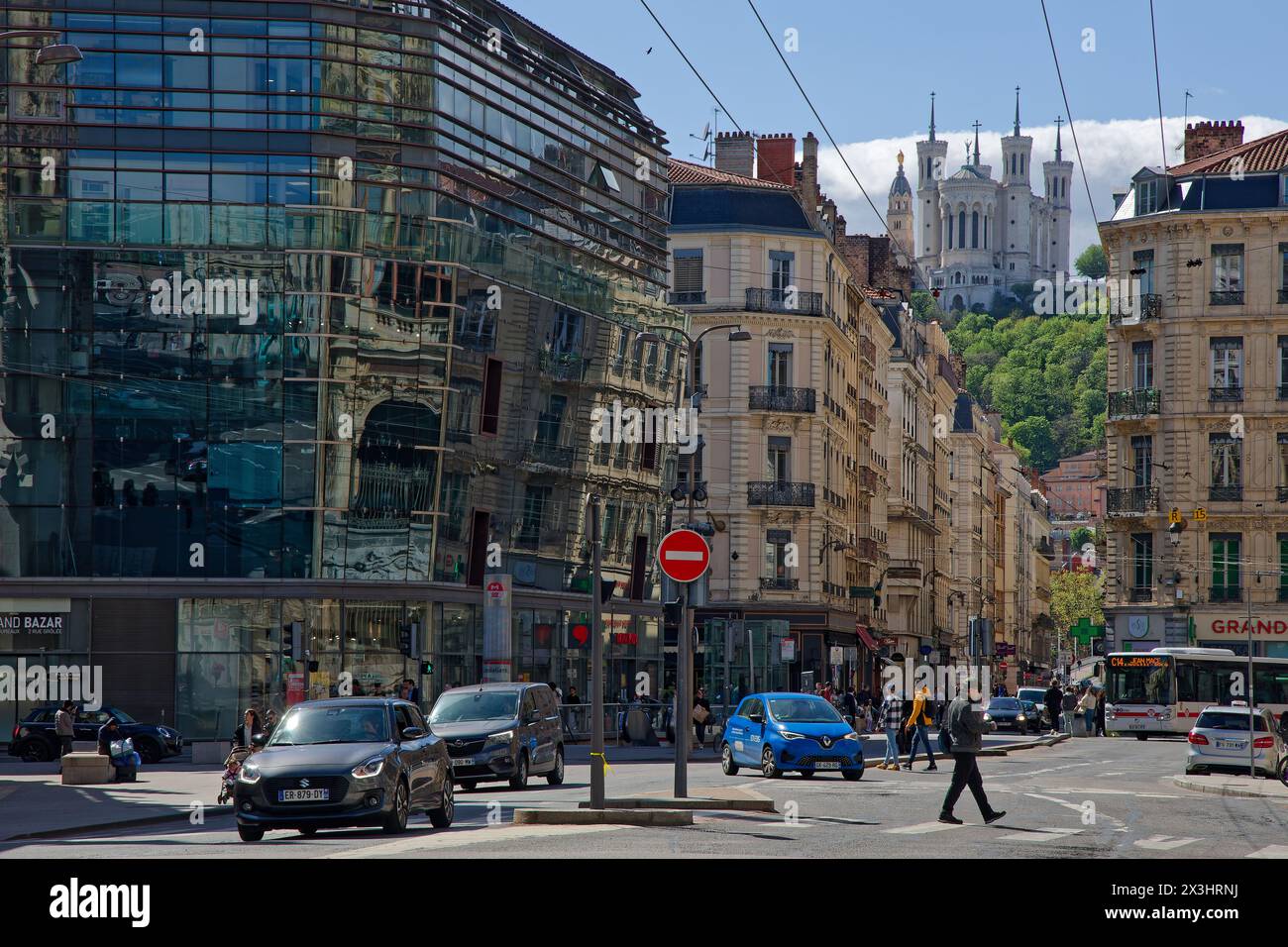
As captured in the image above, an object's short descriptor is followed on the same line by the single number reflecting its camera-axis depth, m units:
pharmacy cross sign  78.25
